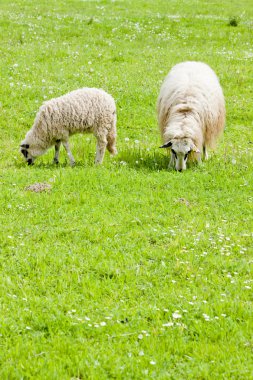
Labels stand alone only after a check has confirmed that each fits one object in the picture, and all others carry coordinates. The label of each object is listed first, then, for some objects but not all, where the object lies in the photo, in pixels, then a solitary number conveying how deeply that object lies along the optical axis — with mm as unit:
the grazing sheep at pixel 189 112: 10867
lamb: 11352
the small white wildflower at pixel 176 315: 5883
